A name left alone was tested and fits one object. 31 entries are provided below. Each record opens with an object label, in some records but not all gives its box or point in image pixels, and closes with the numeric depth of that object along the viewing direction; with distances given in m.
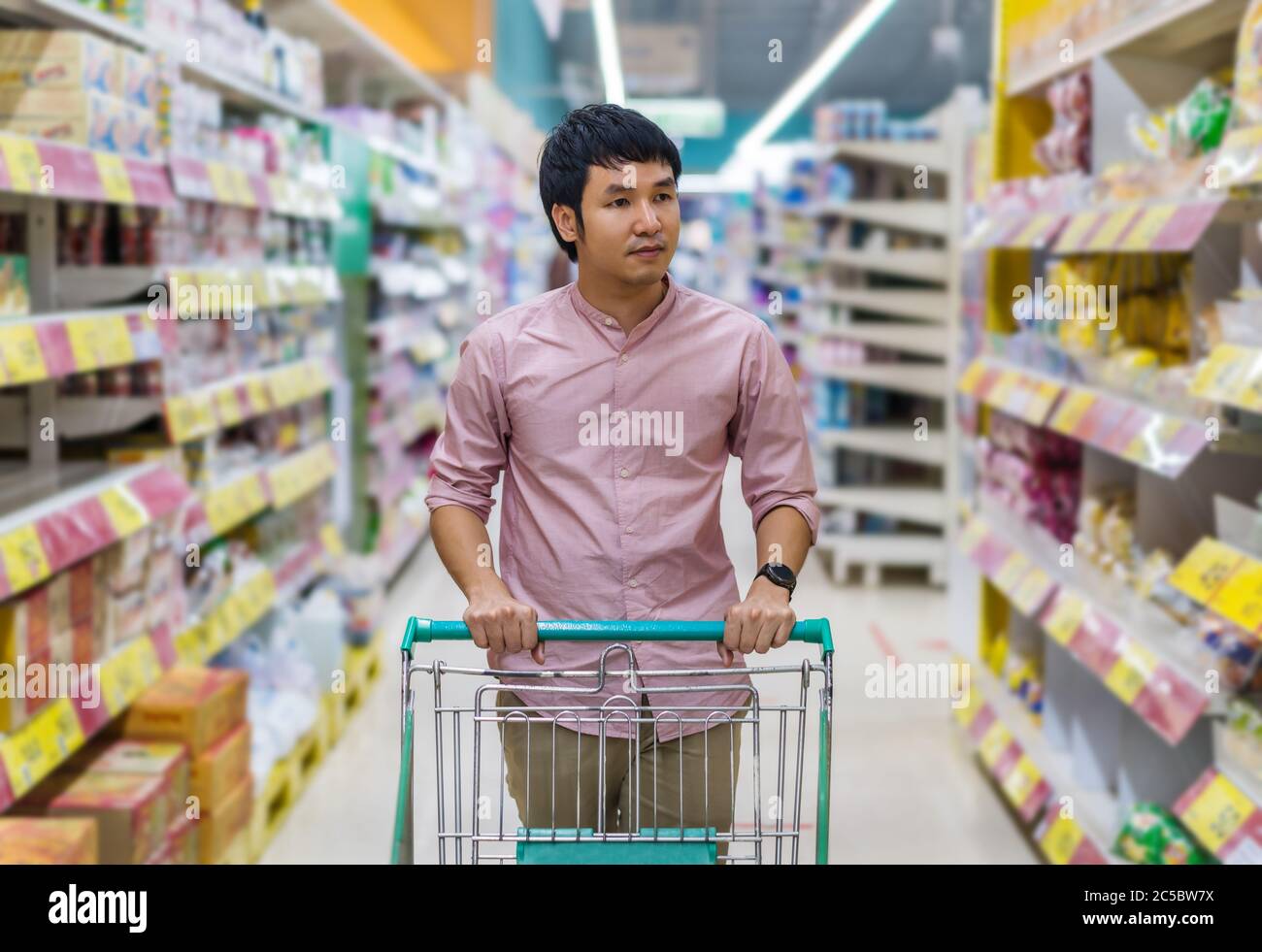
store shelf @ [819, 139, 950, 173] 7.45
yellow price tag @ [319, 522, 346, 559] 5.39
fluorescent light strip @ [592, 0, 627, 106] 9.46
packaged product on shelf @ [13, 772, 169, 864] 2.93
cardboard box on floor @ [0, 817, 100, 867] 2.55
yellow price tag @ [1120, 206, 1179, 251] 2.83
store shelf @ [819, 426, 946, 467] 7.58
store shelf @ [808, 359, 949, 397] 7.58
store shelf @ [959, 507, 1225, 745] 2.81
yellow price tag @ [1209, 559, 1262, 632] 2.38
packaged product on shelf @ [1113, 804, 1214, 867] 2.93
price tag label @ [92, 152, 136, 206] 2.87
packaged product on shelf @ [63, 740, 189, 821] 3.19
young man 2.03
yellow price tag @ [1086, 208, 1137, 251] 3.04
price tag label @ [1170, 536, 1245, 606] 2.53
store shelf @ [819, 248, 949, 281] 7.47
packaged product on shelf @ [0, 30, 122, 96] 2.86
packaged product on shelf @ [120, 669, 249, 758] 3.35
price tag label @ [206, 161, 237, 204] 3.63
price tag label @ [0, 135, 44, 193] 2.43
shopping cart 1.79
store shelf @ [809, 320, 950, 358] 7.49
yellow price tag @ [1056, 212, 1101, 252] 3.31
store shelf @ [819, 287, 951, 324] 7.52
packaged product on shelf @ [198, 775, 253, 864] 3.40
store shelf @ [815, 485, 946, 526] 7.54
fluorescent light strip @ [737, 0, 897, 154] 9.70
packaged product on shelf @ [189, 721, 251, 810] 3.38
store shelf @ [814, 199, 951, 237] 7.46
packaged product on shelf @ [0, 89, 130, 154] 2.85
